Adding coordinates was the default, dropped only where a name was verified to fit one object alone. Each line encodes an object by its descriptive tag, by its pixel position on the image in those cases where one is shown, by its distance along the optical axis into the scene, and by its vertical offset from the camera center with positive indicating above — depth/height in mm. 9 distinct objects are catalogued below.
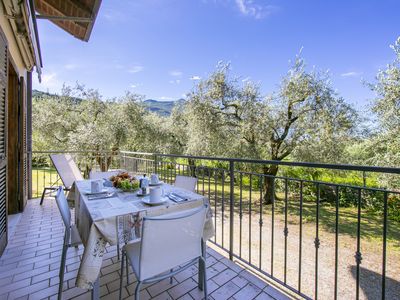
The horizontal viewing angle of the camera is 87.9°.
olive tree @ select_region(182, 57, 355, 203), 6238 +1042
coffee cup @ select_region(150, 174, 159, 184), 2261 -356
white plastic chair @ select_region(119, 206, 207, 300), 1074 -548
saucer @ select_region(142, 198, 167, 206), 1513 -409
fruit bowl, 1960 -343
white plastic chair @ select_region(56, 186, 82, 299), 1482 -621
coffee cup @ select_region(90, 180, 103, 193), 1807 -357
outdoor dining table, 1167 -457
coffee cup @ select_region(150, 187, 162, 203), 1536 -361
